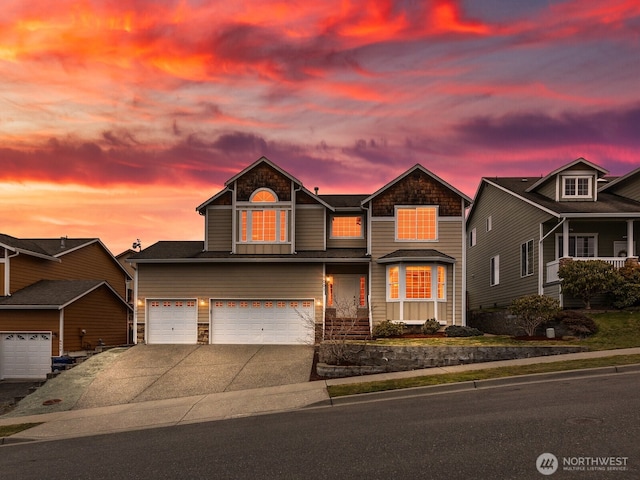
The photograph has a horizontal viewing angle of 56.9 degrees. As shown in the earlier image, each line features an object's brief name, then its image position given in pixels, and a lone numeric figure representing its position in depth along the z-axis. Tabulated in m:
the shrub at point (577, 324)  22.86
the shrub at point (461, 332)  26.06
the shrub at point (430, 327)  27.03
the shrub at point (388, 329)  26.83
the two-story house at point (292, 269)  28.22
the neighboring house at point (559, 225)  27.14
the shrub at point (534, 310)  23.61
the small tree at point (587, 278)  24.94
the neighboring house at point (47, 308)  29.34
